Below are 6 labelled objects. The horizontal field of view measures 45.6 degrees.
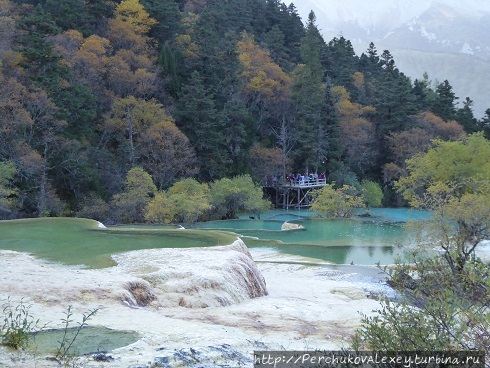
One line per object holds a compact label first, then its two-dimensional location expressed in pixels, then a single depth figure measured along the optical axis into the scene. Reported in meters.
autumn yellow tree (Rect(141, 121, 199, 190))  34.38
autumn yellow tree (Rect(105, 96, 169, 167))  34.59
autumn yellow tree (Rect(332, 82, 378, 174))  47.44
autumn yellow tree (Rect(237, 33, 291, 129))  44.59
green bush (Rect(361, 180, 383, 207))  44.12
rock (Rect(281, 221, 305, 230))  27.02
